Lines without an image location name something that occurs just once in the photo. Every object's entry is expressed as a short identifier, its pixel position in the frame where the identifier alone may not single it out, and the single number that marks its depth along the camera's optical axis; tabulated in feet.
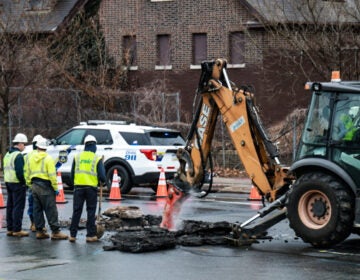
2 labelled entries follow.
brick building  116.67
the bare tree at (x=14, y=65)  99.81
